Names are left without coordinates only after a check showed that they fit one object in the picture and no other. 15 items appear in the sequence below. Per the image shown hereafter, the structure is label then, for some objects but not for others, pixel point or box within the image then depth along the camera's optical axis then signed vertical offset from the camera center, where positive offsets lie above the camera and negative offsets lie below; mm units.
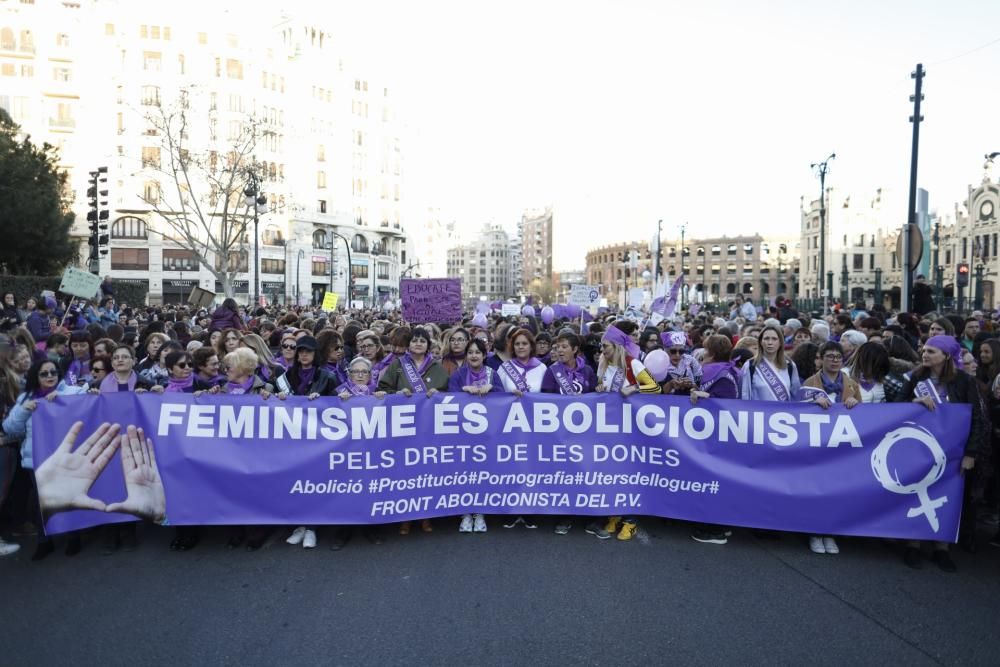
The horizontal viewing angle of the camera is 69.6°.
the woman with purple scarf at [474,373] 6777 -708
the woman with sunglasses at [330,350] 7449 -544
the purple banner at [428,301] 12977 -45
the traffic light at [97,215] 18125 +2036
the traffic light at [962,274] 23838 +1005
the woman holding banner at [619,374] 6250 -674
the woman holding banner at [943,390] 5664 -706
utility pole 14641 +2730
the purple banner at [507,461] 5797 -1343
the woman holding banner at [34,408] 5812 -930
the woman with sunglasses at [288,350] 7395 -547
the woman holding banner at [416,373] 6625 -693
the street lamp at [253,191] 27970 +4266
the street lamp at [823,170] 27000 +5079
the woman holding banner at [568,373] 6754 -694
